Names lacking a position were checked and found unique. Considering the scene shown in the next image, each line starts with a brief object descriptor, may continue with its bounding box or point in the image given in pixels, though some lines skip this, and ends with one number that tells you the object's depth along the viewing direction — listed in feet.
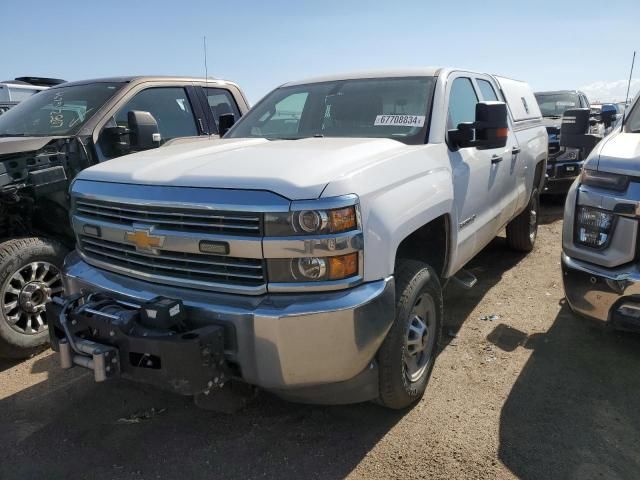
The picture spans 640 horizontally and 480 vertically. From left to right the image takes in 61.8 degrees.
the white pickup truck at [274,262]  7.74
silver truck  10.08
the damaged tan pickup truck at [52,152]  12.82
